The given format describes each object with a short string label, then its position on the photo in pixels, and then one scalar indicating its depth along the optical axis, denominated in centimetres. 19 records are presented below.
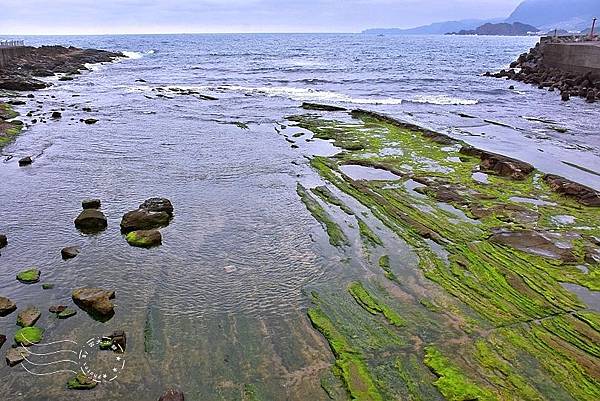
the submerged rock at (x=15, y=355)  727
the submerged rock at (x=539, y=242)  1082
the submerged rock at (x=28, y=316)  818
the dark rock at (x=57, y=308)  856
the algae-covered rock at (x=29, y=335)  773
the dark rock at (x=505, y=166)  1636
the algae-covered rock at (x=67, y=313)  844
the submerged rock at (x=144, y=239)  1130
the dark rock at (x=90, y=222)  1212
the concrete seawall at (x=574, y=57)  4344
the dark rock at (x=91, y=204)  1336
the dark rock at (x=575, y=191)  1382
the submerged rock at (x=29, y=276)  957
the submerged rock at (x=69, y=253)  1062
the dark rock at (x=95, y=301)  856
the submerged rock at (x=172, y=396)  655
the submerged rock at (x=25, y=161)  1773
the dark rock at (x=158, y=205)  1296
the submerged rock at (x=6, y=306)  849
